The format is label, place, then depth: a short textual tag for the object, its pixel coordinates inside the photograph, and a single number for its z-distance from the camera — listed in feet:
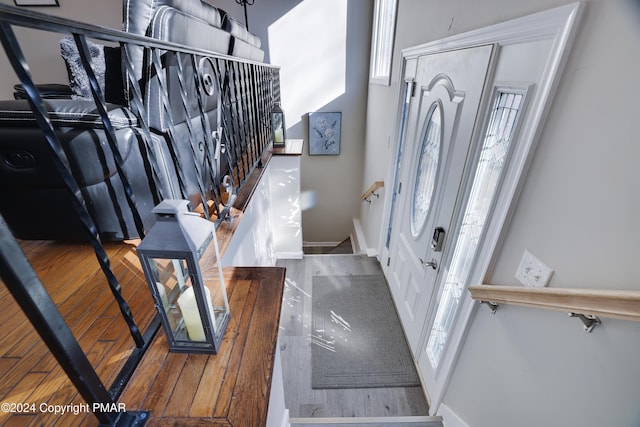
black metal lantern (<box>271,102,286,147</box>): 9.79
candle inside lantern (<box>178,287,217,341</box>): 2.48
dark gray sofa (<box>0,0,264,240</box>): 3.16
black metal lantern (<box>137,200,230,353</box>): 2.15
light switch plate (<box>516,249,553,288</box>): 3.10
